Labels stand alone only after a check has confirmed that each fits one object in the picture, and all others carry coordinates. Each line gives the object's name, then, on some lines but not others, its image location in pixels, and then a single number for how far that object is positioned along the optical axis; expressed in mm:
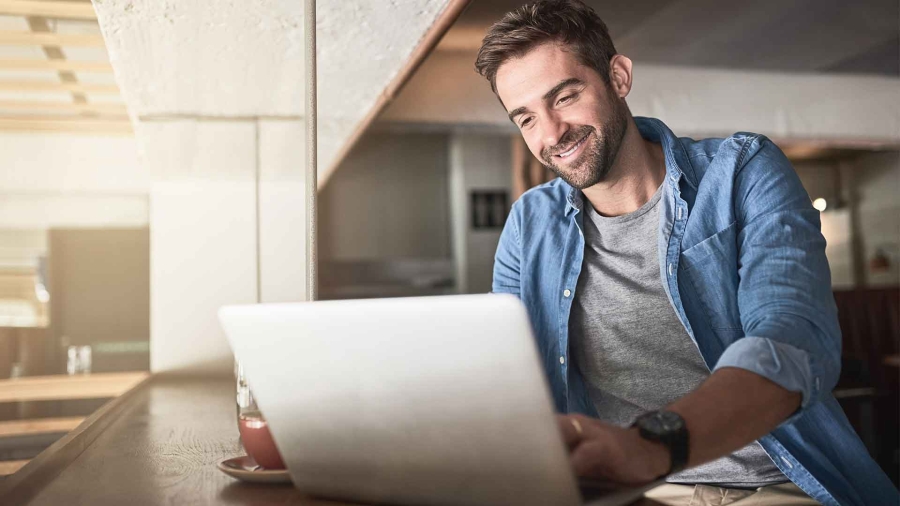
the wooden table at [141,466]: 886
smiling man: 1083
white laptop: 629
